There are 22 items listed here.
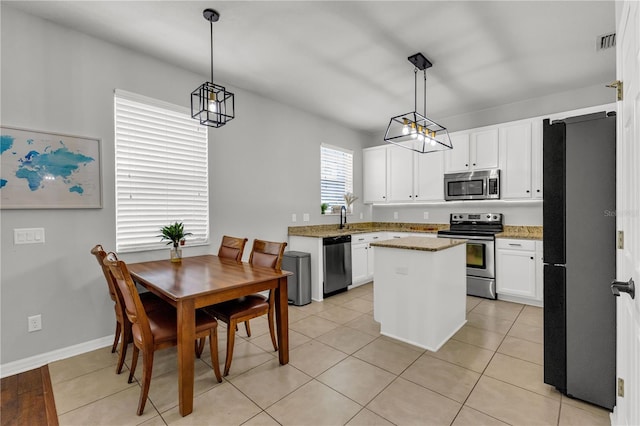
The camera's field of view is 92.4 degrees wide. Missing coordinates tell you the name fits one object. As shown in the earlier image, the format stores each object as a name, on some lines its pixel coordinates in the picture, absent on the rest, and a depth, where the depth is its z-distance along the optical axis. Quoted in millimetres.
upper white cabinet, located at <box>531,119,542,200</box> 4020
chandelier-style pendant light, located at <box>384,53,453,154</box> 3053
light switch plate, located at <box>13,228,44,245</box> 2418
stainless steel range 4172
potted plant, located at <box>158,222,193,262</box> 2955
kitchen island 2705
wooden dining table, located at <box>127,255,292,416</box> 1881
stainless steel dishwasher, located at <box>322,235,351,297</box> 4250
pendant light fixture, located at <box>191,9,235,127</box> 2400
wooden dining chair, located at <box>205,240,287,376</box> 2314
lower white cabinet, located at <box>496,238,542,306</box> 3879
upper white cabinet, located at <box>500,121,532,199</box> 4121
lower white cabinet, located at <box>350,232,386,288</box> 4695
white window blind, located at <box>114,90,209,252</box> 2977
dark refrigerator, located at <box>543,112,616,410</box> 1834
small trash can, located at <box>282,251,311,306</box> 4012
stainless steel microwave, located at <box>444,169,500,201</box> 4363
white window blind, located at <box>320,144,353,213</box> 5227
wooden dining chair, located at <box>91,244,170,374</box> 2295
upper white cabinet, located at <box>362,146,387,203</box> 5680
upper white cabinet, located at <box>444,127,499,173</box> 4414
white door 1101
